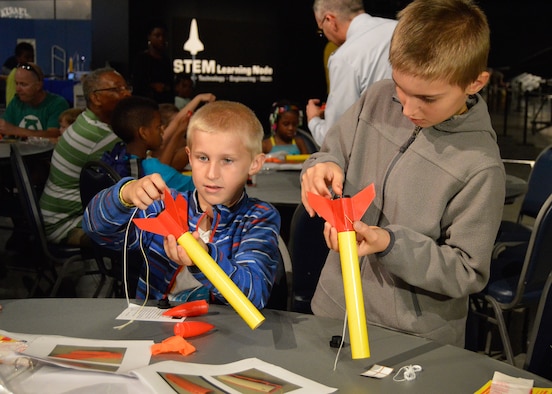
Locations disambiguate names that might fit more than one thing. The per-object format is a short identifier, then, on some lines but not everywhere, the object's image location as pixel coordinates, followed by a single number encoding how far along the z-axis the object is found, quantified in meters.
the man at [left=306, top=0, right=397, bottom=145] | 3.73
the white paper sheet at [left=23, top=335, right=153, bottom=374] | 1.47
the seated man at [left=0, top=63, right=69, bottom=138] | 6.72
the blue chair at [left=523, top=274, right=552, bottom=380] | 1.83
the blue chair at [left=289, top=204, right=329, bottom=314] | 2.91
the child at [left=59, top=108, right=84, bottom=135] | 6.29
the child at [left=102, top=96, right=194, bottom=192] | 4.15
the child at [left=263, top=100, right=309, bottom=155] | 6.13
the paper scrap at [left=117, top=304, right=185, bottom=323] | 1.78
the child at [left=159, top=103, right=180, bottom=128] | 5.85
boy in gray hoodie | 1.70
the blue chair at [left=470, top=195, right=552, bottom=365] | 3.08
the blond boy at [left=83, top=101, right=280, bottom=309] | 2.07
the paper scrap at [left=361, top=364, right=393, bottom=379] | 1.49
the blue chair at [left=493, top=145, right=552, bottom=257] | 4.68
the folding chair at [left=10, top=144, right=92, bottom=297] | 3.75
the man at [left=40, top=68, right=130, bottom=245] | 4.16
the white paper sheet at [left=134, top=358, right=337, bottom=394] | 1.40
